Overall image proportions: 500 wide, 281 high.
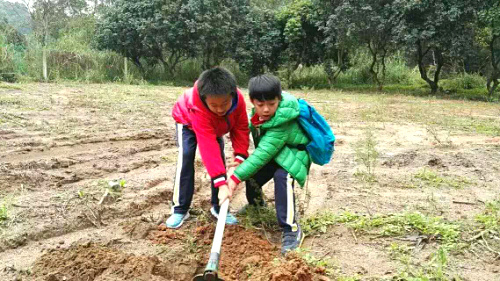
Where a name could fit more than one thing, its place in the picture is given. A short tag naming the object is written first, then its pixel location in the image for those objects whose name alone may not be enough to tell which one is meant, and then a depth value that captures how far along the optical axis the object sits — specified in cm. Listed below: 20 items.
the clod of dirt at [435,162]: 465
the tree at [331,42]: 1586
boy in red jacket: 273
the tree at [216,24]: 1758
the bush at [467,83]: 1666
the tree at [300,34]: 1789
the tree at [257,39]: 1903
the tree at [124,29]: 1820
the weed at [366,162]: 420
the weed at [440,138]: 571
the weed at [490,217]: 280
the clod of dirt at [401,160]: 475
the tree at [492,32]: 1215
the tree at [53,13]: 1920
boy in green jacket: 276
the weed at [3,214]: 301
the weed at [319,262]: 245
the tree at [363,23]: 1429
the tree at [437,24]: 1285
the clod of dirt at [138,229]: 296
